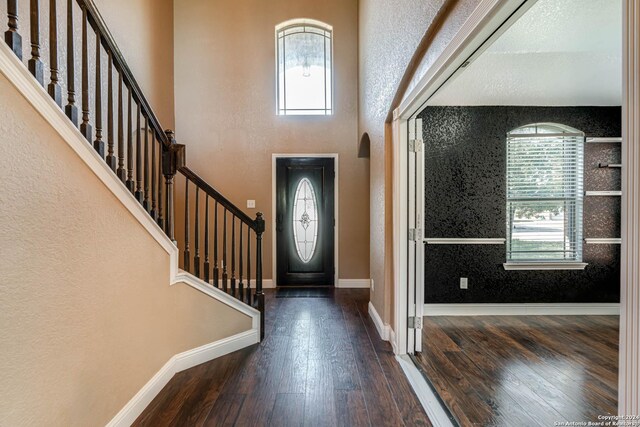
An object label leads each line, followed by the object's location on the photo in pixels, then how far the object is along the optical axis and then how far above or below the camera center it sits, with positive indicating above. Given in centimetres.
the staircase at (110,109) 131 +55
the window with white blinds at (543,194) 365 +18
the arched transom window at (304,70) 495 +218
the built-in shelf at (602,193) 357 +18
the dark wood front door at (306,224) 490 -23
